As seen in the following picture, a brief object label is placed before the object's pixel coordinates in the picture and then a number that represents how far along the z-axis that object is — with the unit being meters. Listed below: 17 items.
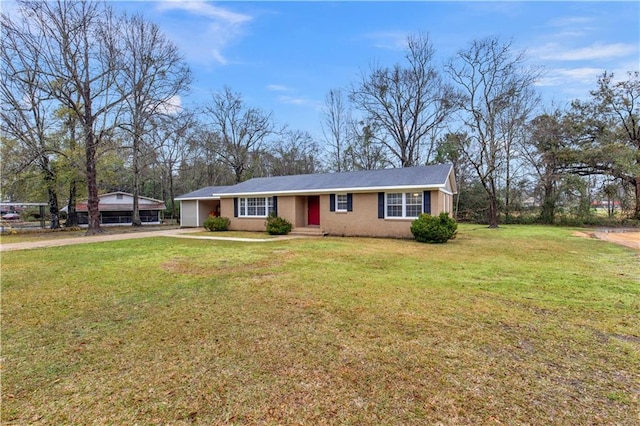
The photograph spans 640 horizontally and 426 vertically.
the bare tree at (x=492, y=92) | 20.36
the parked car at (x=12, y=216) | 35.26
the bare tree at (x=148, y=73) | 19.80
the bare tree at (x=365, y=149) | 29.11
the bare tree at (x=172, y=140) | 20.05
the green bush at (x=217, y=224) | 18.64
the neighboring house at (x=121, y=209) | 25.83
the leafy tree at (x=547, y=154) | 23.33
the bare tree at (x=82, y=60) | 15.38
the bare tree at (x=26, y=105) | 15.32
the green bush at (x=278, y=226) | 15.88
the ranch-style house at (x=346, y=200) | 13.70
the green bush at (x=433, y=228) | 12.14
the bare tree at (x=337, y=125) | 31.61
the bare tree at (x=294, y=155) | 34.31
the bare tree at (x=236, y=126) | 31.97
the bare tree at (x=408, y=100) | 26.52
